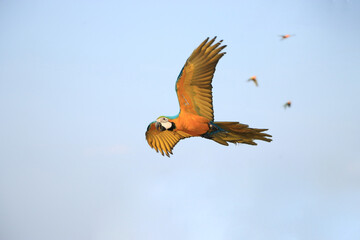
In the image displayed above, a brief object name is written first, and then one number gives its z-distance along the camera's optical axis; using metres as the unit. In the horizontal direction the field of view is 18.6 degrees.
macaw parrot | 14.73
